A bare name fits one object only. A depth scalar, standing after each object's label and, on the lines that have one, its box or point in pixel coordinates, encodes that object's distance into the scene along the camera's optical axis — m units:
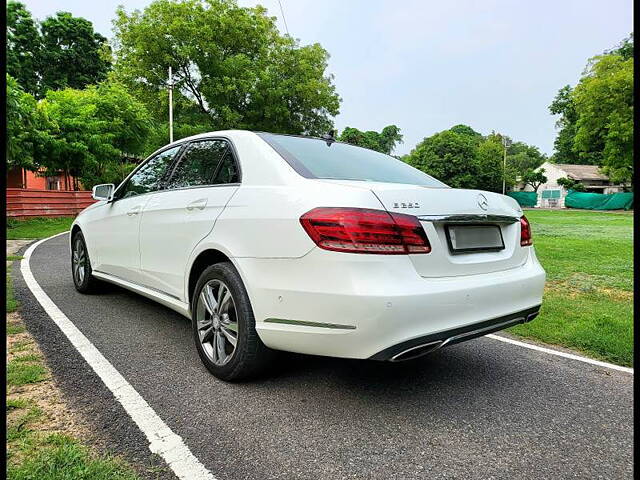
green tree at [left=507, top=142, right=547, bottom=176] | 75.68
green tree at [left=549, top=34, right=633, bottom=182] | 34.69
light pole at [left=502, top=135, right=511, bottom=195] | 49.39
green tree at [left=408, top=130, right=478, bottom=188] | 48.50
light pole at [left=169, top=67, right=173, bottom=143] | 22.44
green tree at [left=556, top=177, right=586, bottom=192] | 52.32
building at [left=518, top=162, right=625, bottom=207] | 59.61
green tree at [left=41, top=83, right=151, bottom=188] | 19.98
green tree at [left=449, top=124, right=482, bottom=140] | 98.94
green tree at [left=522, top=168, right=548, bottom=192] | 61.91
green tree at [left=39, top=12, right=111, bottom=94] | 40.69
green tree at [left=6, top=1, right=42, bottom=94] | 33.66
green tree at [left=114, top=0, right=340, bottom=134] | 26.02
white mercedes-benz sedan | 2.24
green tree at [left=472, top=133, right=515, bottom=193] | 49.31
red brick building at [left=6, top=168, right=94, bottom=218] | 18.11
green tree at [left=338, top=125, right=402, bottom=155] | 94.75
